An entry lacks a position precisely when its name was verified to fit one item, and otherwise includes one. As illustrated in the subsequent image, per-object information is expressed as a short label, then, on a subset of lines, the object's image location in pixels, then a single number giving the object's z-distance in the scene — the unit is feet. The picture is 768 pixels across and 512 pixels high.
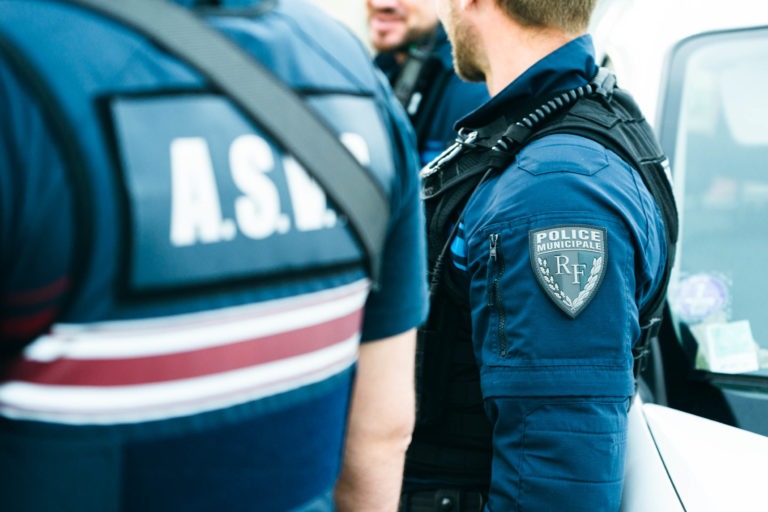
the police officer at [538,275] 4.51
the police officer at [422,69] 10.05
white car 5.64
